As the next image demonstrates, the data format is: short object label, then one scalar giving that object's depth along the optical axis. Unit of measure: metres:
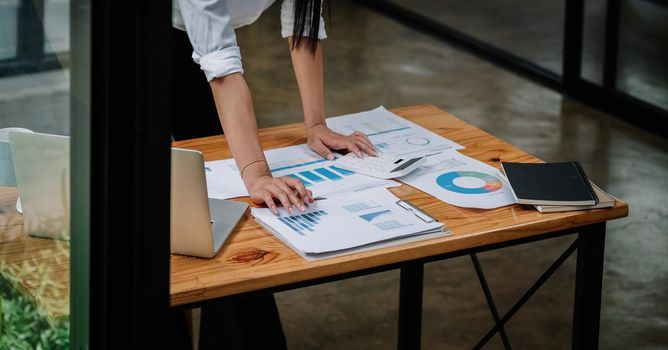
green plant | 1.59
